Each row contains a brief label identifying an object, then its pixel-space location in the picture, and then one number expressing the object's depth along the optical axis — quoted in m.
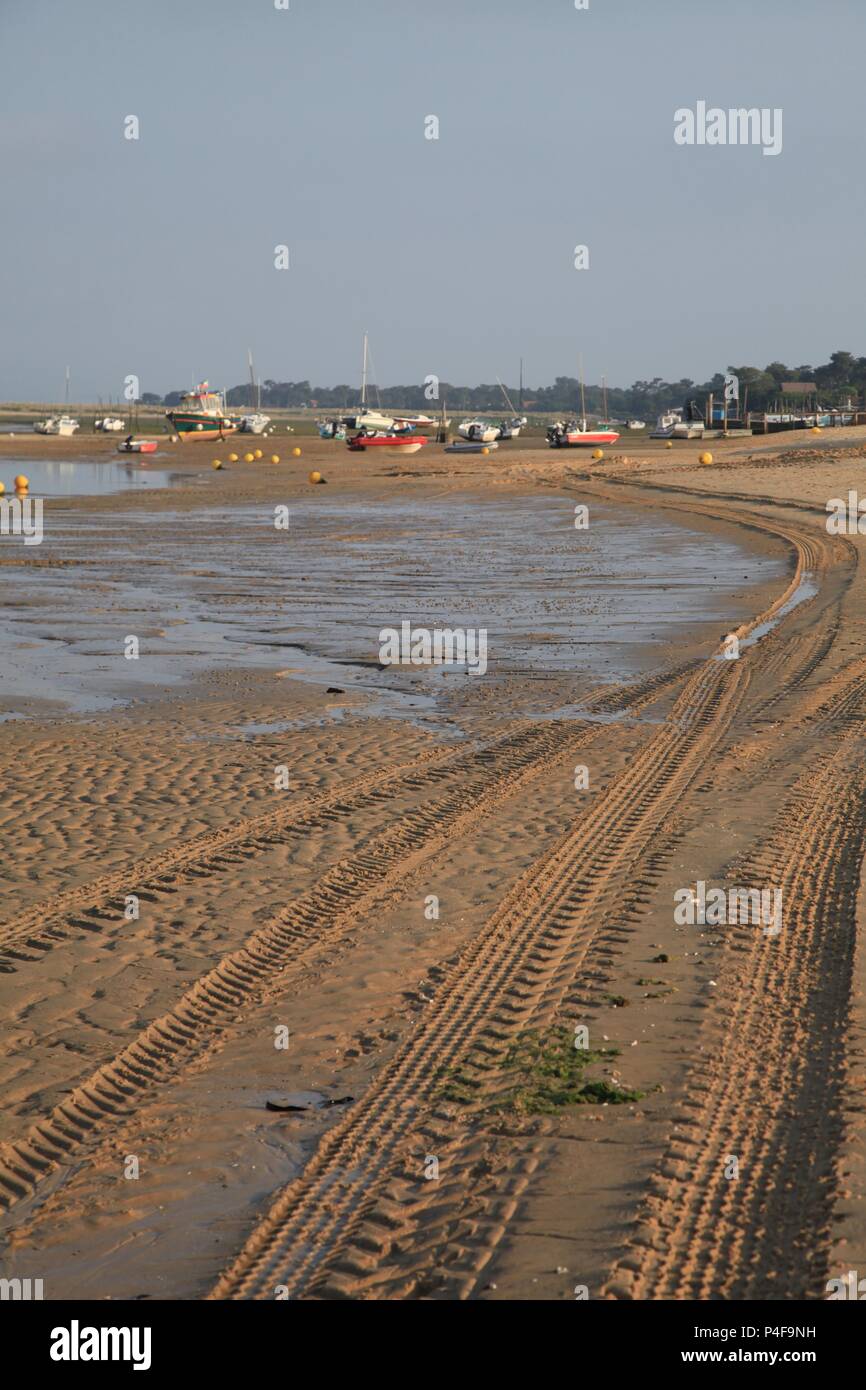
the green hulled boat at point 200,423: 98.88
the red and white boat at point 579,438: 75.00
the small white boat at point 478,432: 80.94
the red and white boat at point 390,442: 73.12
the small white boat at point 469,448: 72.21
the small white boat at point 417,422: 97.68
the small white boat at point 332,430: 97.44
